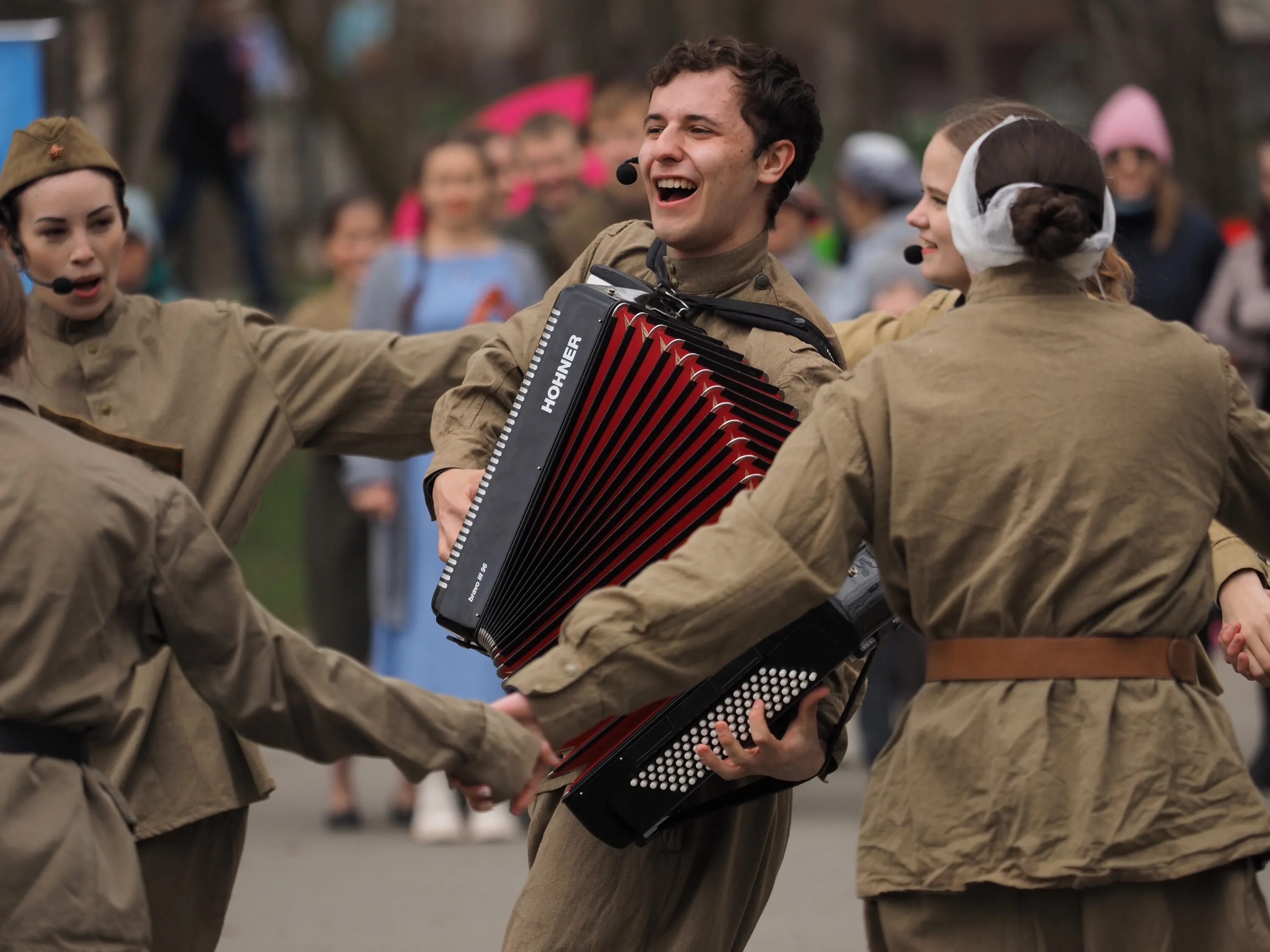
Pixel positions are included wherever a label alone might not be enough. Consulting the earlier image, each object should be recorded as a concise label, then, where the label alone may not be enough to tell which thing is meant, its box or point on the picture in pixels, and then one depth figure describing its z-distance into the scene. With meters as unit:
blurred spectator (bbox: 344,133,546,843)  16.45
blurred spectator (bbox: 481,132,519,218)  16.98
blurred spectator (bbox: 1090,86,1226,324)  17.66
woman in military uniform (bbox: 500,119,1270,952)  7.21
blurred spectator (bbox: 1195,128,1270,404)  17.44
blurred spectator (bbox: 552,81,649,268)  17.55
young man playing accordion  8.74
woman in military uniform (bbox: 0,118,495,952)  9.11
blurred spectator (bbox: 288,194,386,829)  17.87
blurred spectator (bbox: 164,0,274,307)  36.50
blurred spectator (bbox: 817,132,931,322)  17.45
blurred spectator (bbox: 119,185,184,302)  18.30
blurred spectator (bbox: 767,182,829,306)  18.69
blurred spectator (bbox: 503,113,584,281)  18.69
